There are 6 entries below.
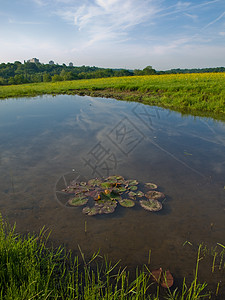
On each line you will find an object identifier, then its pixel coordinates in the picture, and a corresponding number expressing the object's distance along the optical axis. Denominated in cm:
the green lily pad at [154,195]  337
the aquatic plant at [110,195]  312
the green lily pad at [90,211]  298
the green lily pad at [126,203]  317
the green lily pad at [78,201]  320
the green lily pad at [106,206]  303
